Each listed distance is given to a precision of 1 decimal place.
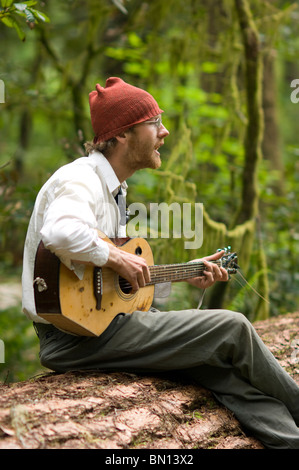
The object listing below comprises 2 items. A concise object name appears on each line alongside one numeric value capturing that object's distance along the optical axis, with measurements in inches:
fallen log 158.9
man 202.2
